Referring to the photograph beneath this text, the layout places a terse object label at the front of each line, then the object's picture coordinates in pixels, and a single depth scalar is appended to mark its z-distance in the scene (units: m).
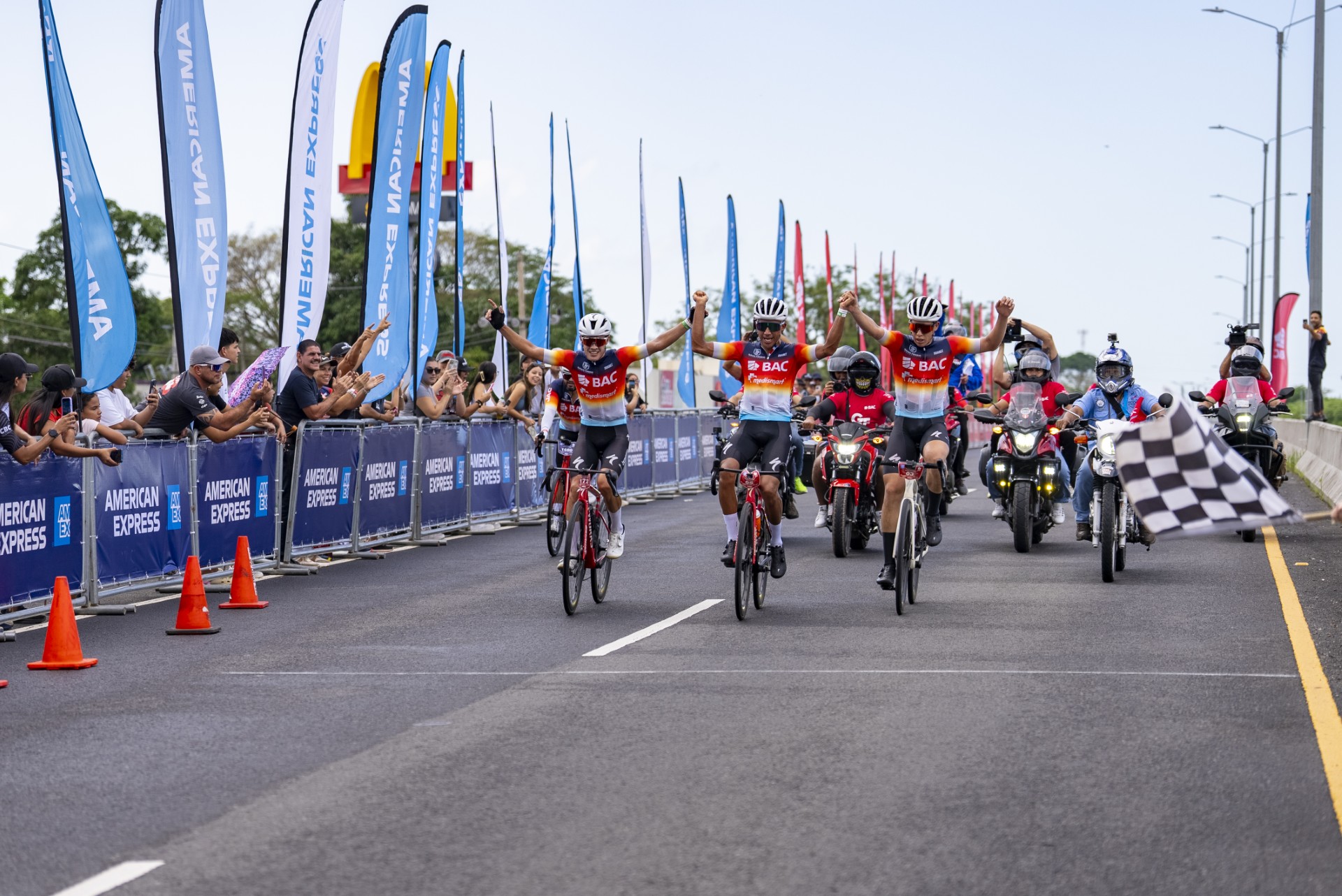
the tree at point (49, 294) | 70.12
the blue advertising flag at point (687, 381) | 36.34
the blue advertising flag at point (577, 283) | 32.29
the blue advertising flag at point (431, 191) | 22.03
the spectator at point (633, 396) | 24.86
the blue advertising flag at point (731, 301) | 39.56
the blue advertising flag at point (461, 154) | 25.95
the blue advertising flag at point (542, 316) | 30.23
